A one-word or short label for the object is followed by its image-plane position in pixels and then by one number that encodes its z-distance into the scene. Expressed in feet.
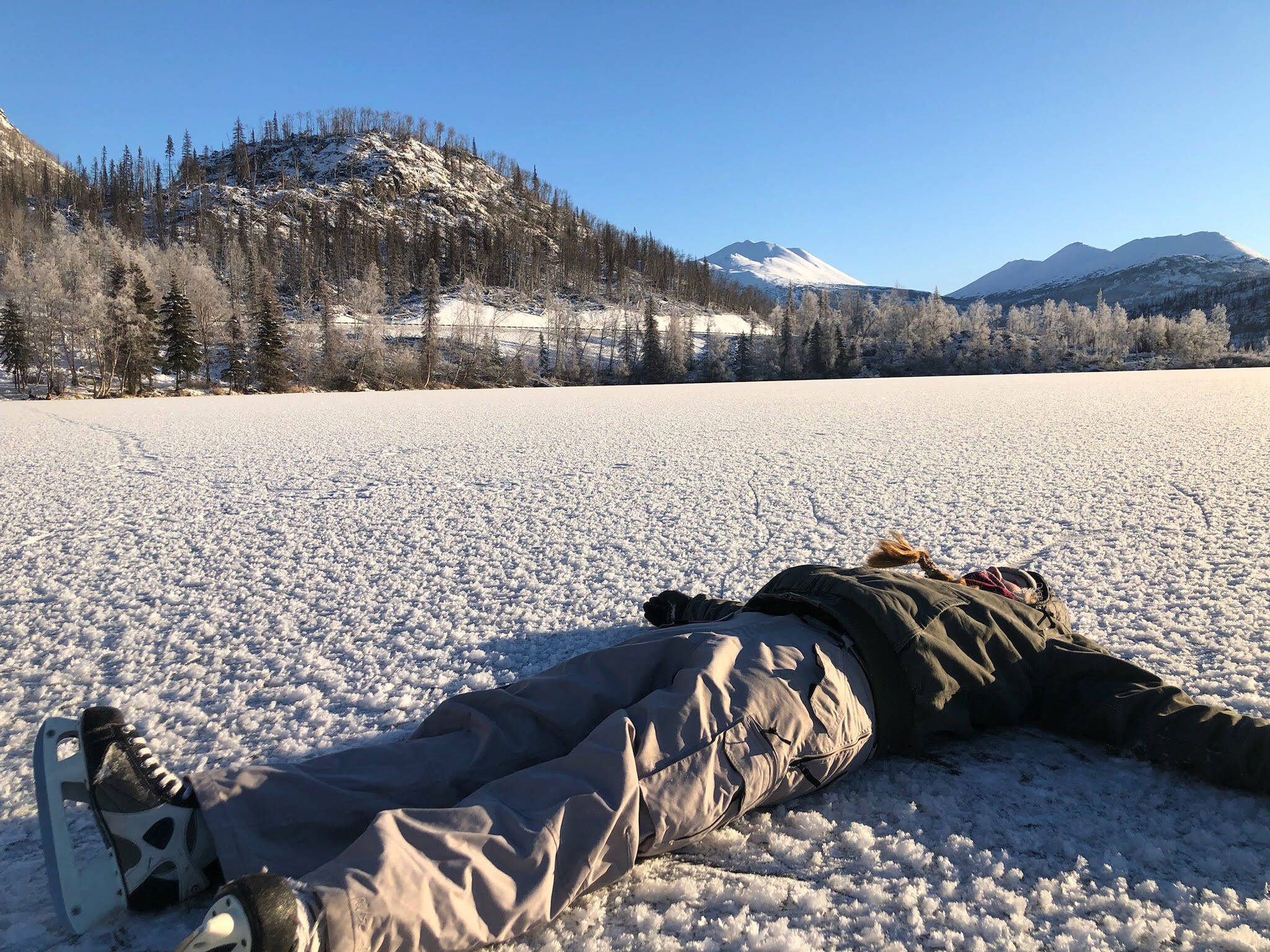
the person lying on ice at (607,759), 3.70
